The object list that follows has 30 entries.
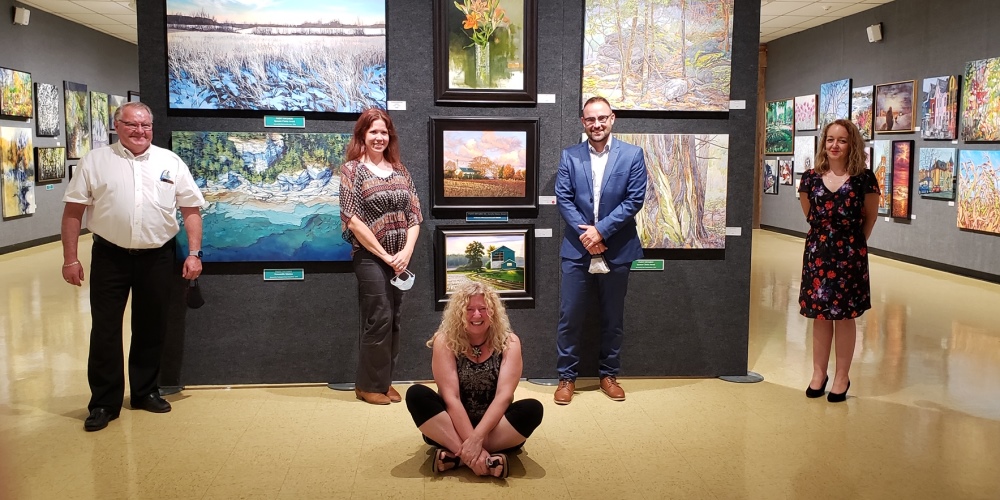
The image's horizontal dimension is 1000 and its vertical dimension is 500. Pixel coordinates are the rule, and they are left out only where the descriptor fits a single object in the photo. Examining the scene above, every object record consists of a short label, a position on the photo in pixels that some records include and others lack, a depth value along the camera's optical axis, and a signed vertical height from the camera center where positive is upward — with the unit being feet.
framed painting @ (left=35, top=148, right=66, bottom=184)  42.22 +0.76
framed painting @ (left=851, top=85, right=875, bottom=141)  40.57 +3.77
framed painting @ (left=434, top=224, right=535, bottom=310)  17.34 -1.54
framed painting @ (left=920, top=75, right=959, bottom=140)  33.96 +3.20
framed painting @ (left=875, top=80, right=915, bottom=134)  37.24 +3.49
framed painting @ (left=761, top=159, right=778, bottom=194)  52.39 +0.56
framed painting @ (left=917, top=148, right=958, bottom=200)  34.22 +0.56
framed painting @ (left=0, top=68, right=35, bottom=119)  38.45 +3.95
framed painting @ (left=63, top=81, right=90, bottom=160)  46.06 +3.39
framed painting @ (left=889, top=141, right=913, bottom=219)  37.27 +0.44
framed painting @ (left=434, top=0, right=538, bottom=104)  16.85 +2.61
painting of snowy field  16.33 +2.44
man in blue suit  16.14 -0.90
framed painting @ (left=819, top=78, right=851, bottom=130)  43.14 +4.38
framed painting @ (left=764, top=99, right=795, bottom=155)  50.31 +3.58
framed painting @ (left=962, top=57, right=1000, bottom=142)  31.35 +3.19
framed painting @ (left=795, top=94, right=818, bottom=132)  46.98 +4.07
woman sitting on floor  12.18 -3.04
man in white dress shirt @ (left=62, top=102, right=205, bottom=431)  14.58 -0.91
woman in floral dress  15.84 -0.93
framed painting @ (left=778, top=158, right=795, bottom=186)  50.37 +0.79
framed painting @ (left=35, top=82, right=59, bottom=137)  42.16 +3.52
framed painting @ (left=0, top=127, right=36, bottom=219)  38.58 +0.39
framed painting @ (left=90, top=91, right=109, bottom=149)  50.06 +3.62
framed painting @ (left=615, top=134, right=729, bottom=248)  17.58 -0.10
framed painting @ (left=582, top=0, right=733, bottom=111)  17.17 +2.65
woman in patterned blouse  15.74 -0.88
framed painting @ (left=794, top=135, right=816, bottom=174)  47.16 +1.85
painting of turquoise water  16.70 -0.24
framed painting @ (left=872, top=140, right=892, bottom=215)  38.83 +0.82
